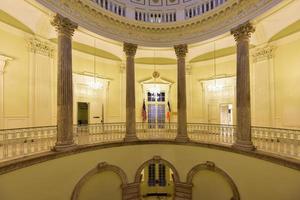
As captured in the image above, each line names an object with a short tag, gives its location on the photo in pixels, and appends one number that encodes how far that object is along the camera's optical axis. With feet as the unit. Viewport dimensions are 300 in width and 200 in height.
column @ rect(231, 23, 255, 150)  20.66
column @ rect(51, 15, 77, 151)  19.80
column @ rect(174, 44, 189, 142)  27.20
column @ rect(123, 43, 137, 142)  26.84
